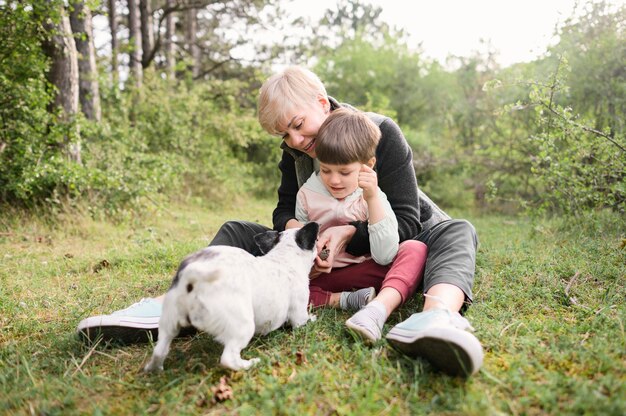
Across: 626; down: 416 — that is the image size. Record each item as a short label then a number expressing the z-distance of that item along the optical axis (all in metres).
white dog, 1.88
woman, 2.31
